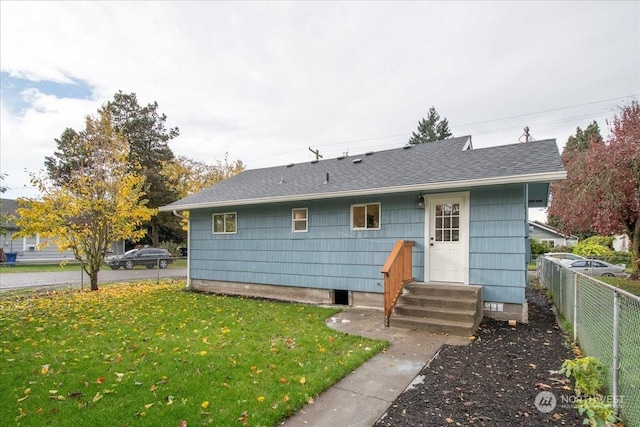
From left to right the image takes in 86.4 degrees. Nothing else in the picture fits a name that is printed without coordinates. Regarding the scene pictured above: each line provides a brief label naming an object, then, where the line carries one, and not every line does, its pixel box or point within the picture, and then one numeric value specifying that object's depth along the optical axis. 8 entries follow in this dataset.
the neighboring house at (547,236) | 37.66
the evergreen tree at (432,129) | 45.28
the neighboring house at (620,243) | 33.09
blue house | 6.42
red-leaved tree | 13.63
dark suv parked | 19.44
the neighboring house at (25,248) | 25.19
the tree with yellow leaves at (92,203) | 10.17
